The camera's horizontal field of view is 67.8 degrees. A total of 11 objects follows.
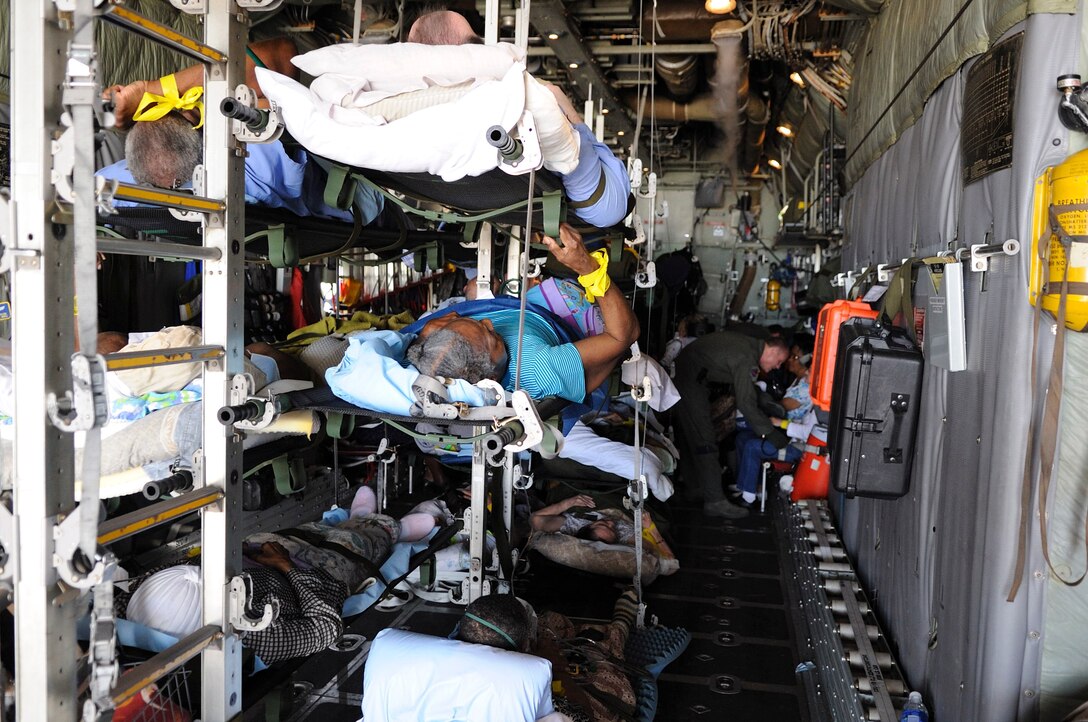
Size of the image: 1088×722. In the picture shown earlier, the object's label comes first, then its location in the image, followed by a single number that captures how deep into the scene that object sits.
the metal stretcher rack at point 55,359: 1.77
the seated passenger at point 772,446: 7.84
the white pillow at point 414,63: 2.65
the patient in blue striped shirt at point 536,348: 3.29
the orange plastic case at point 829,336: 4.71
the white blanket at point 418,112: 2.36
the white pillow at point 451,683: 2.77
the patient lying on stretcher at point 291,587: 3.21
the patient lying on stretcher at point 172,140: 2.84
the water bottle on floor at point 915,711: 3.45
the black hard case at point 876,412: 3.80
